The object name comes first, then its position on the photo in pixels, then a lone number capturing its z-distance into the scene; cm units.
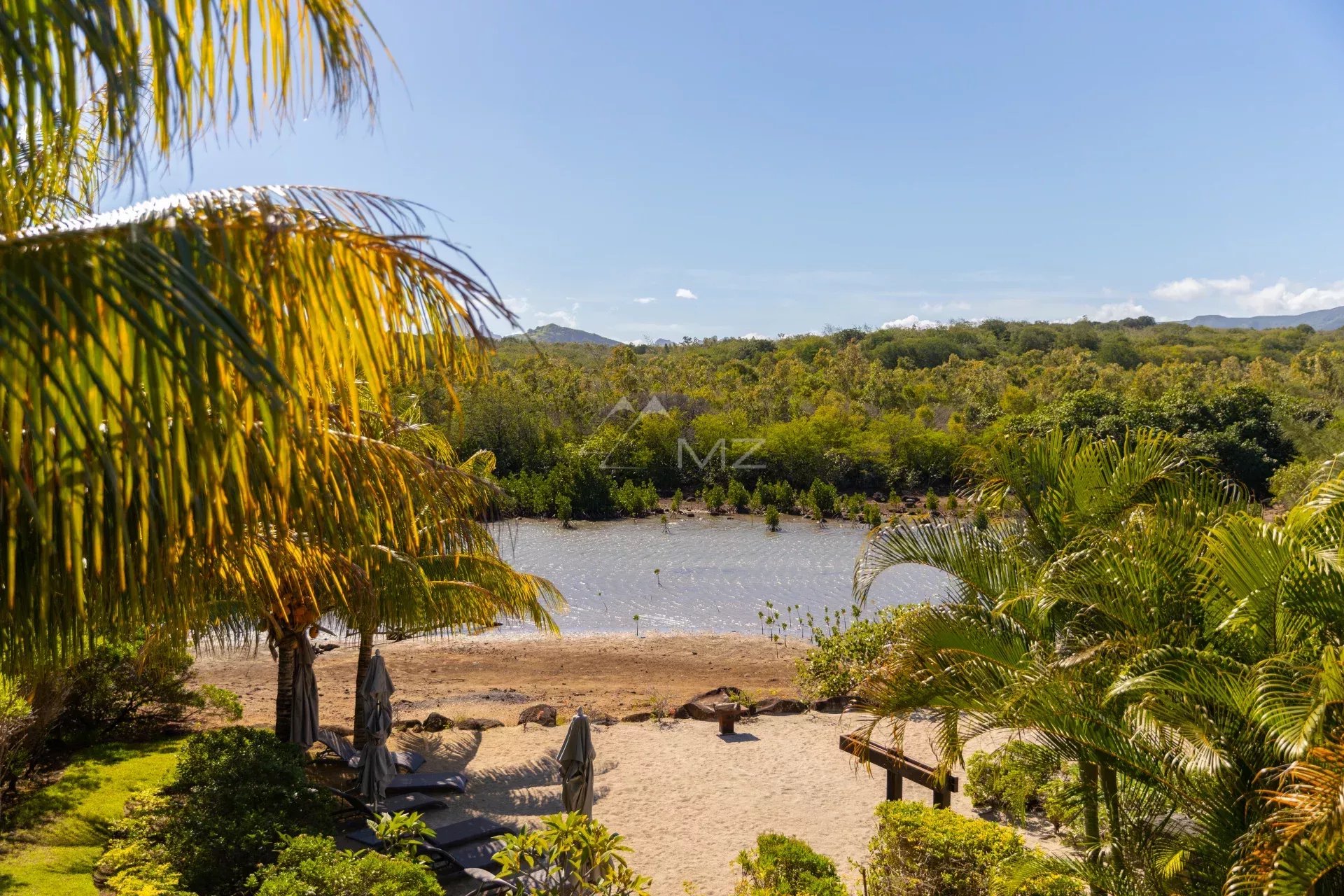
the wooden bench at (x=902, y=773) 682
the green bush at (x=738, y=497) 3597
